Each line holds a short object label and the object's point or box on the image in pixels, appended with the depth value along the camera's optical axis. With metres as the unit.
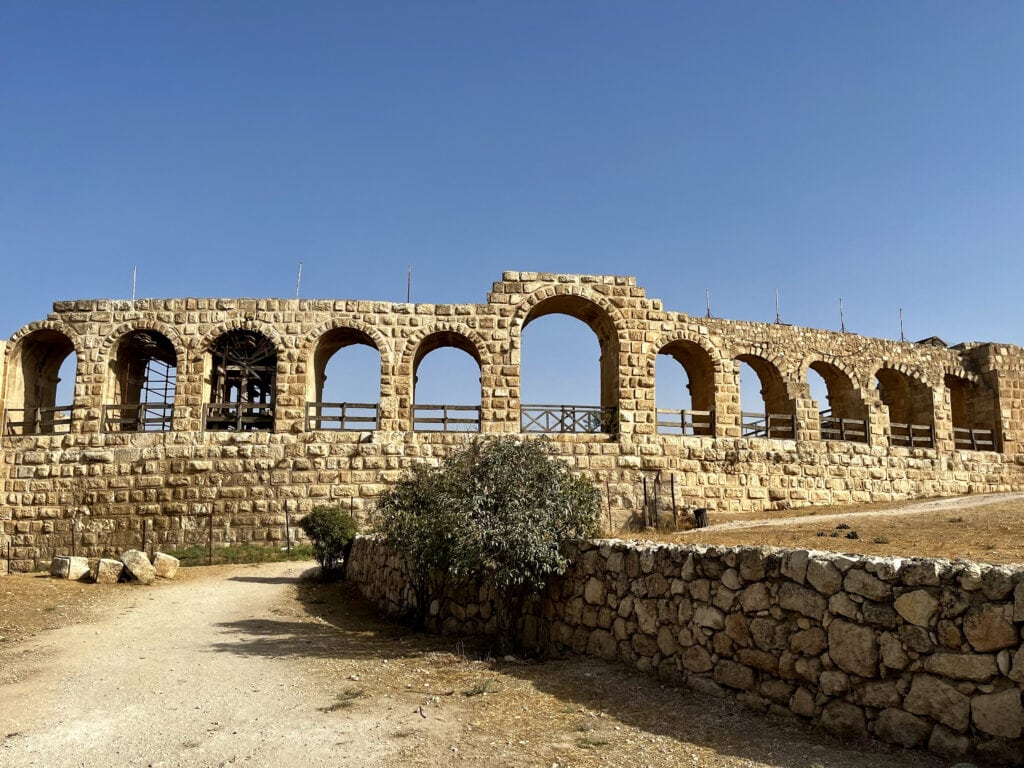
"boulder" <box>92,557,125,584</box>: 14.80
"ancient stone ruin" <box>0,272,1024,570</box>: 20.08
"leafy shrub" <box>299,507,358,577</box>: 16.48
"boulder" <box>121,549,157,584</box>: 15.01
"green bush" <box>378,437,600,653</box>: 9.02
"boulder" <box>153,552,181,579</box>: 15.75
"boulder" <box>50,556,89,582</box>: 15.12
